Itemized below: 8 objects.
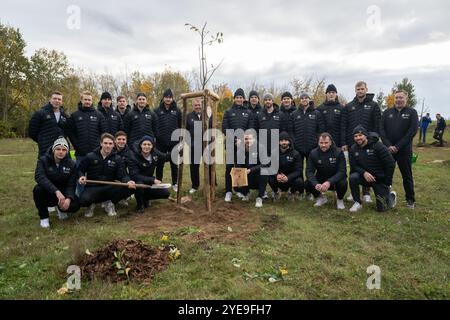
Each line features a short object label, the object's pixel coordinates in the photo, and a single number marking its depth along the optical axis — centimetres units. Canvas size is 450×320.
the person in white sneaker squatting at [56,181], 550
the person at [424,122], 2200
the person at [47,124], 616
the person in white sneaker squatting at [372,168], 636
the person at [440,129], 2156
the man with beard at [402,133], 640
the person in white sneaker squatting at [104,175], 606
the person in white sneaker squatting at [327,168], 656
